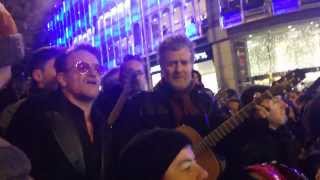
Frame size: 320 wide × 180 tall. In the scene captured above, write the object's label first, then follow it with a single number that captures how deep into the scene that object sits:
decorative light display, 17.84
